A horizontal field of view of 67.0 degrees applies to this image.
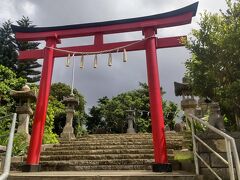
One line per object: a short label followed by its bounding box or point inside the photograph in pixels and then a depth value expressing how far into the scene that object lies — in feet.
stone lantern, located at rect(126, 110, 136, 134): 52.93
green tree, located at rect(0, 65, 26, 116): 34.41
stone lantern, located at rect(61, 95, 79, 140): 29.27
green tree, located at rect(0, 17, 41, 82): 64.68
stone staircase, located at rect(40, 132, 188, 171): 16.85
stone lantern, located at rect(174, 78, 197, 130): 28.84
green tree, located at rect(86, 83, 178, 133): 64.60
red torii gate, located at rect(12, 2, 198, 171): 14.74
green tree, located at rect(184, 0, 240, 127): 11.56
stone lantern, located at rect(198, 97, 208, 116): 26.75
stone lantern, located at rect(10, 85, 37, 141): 26.68
